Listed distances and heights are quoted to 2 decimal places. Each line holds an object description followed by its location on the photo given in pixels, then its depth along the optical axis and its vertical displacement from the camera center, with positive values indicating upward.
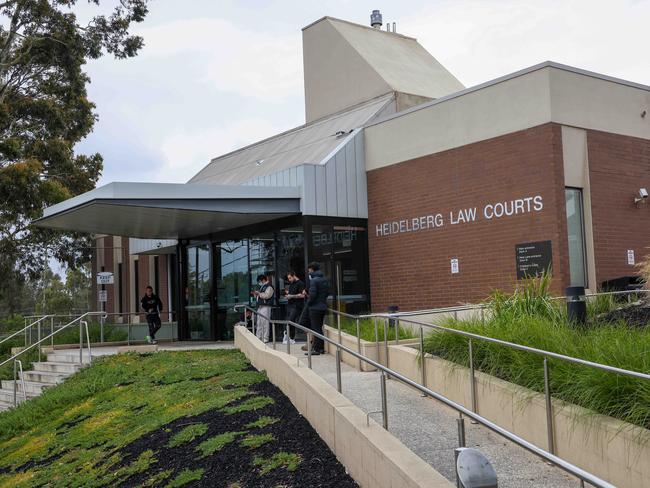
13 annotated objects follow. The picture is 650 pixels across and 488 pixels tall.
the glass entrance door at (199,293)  20.48 +0.00
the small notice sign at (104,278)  21.92 +0.55
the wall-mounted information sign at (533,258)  13.57 +0.42
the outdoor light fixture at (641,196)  14.95 +1.62
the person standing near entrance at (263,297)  14.68 -0.13
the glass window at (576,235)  14.00 +0.83
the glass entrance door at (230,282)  18.72 +0.24
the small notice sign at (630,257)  14.75 +0.39
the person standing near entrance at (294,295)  13.80 -0.11
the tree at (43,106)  24.17 +6.89
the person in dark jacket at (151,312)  18.42 -0.43
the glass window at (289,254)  16.58 +0.81
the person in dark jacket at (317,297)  12.28 -0.15
